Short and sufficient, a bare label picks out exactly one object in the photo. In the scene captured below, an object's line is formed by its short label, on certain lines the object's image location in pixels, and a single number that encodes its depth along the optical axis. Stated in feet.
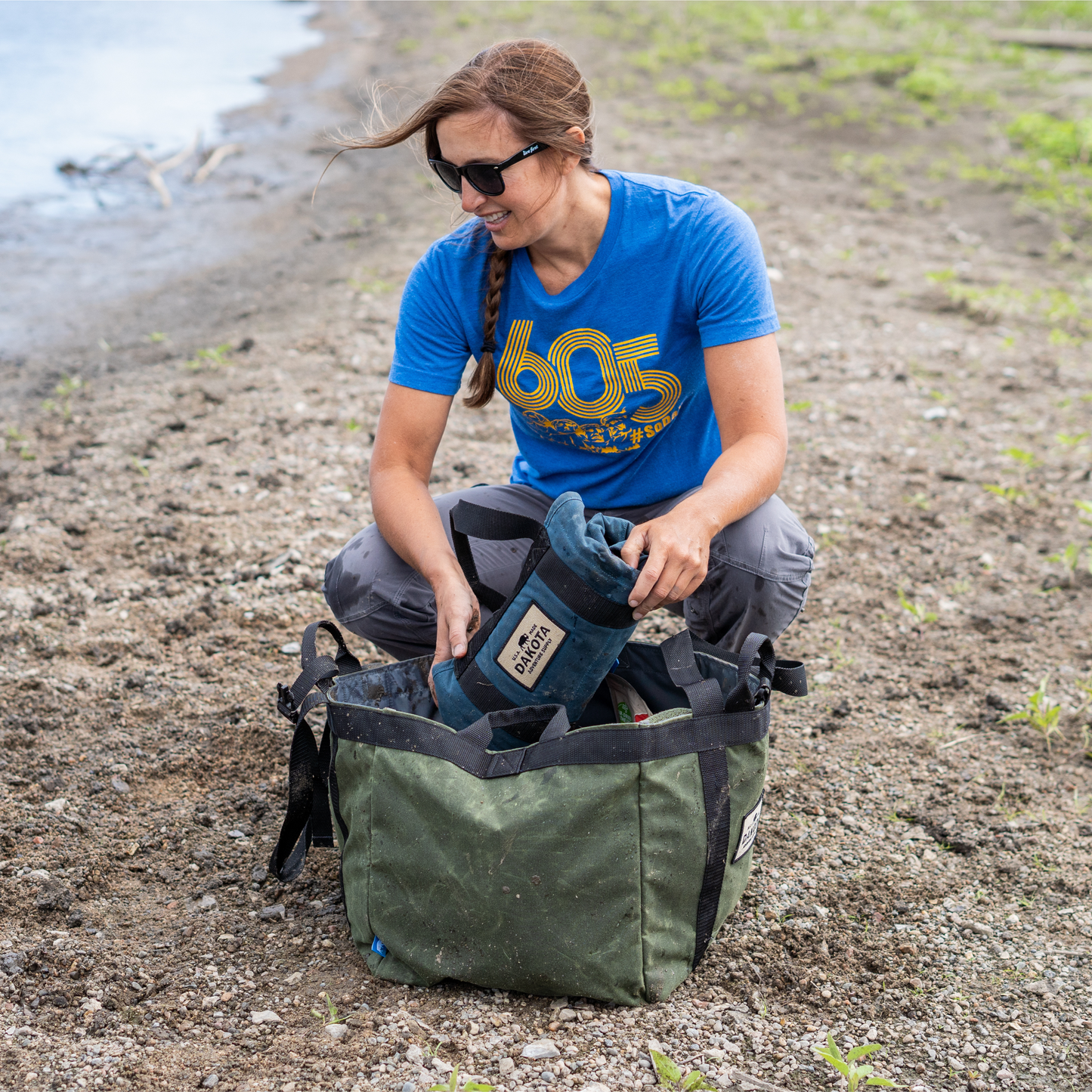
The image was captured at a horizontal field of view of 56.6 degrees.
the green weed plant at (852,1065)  5.46
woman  7.11
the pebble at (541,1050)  5.77
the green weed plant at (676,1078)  5.55
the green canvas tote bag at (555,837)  5.78
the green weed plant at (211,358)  16.24
